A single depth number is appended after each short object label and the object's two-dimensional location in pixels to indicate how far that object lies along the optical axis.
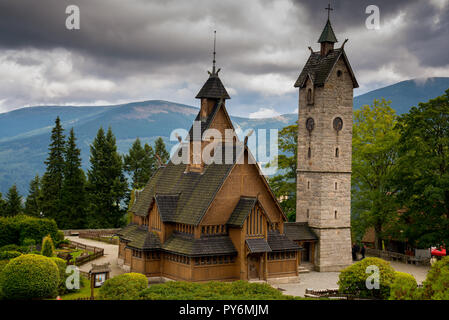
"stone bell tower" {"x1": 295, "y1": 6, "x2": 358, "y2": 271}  41.97
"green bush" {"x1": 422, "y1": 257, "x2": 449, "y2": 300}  19.83
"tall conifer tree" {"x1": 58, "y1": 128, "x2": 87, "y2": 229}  64.88
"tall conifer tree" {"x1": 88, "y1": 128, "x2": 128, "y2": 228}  65.81
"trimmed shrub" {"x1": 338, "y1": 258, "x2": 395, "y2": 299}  29.39
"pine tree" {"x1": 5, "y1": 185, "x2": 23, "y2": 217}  68.00
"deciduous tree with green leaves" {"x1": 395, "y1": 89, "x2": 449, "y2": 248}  40.00
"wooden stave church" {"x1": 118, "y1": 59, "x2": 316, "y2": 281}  34.56
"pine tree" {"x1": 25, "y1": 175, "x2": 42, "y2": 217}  66.50
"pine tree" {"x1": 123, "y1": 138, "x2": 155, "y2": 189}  71.88
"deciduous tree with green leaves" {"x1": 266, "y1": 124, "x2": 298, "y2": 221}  54.53
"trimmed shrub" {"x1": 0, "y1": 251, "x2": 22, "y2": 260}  36.81
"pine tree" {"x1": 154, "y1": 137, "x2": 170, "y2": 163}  79.00
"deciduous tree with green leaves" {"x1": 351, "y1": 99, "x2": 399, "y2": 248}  47.12
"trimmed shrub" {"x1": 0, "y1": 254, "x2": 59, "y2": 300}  28.09
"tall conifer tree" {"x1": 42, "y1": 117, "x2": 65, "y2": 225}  65.25
